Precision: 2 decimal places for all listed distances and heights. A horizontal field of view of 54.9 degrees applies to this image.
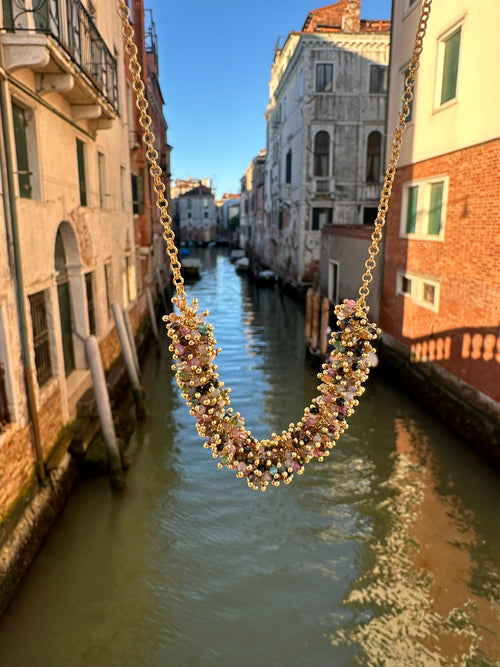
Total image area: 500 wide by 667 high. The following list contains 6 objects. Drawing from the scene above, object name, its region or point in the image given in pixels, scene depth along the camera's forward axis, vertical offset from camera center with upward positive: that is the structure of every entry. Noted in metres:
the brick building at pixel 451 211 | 7.55 +0.34
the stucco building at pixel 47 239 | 5.09 -0.12
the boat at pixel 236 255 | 48.33 -2.52
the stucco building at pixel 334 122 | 22.50 +5.09
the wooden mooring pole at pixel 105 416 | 6.77 -2.57
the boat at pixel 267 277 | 30.10 -2.90
